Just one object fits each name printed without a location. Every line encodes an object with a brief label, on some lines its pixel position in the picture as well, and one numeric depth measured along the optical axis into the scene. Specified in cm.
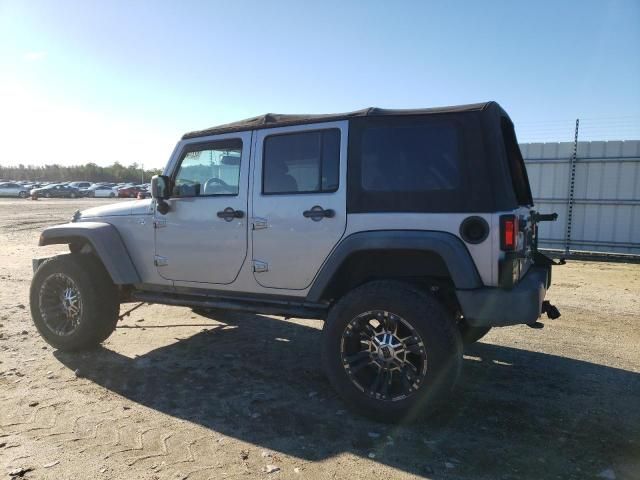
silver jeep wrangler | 331
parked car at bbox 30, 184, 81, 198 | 4747
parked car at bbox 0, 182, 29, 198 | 4597
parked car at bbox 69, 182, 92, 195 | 5081
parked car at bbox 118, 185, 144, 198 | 4725
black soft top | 347
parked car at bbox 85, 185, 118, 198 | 4991
